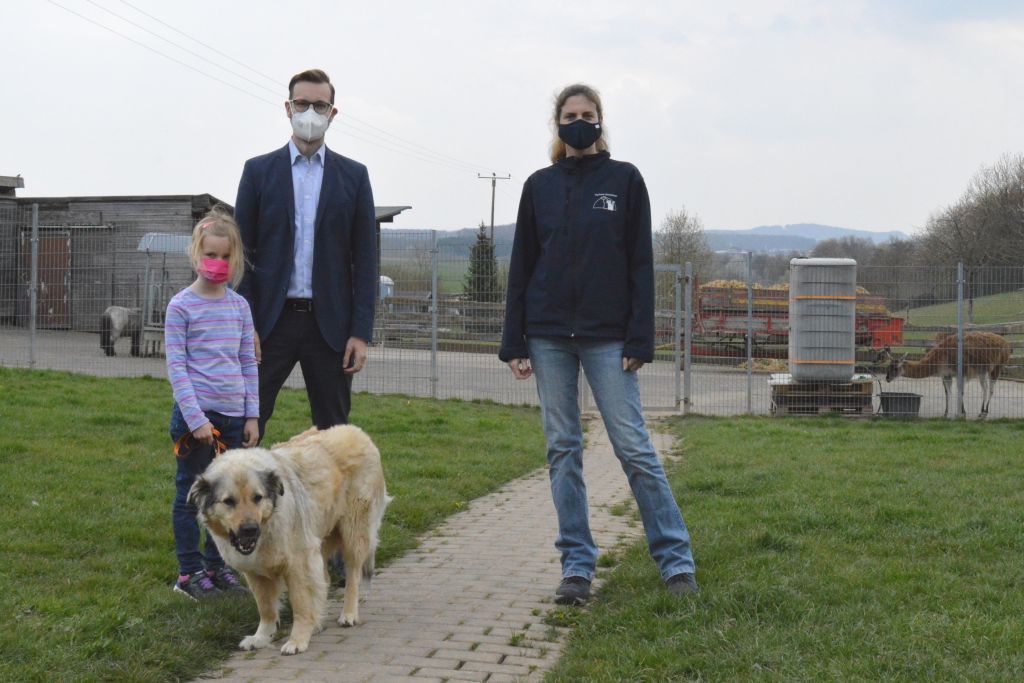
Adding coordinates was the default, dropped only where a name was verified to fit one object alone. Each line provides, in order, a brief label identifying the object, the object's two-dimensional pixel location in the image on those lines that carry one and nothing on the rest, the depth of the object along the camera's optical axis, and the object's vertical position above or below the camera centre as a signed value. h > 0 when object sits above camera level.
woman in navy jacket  4.96 -0.02
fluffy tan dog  4.19 -0.86
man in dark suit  5.09 +0.24
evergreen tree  15.88 +0.47
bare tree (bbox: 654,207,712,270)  43.97 +3.24
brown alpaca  15.16 -0.55
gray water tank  14.70 +0.02
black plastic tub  14.81 -1.17
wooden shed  19.98 +0.78
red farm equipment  22.29 -0.09
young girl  4.82 -0.30
